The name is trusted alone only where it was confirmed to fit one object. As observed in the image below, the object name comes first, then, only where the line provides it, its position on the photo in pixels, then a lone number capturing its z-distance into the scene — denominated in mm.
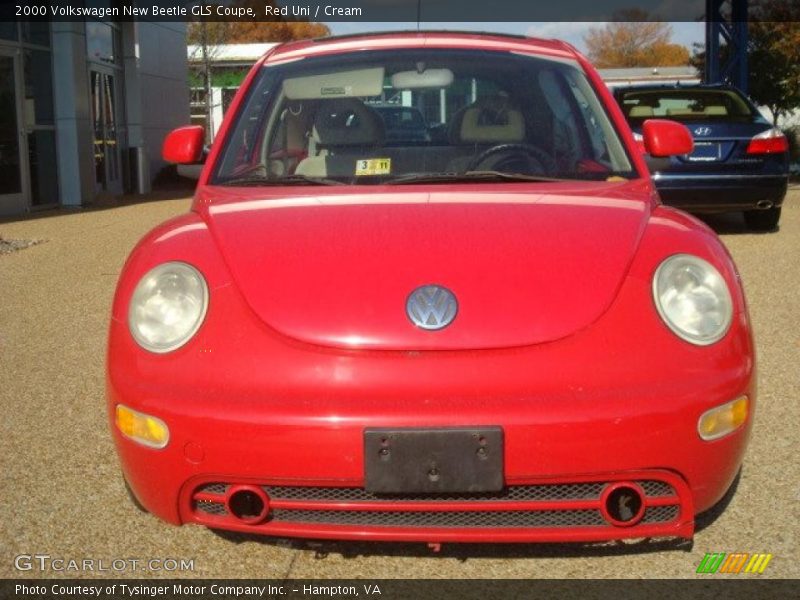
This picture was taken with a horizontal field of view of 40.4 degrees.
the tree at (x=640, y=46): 62344
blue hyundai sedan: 10227
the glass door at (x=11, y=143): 15664
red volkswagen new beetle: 2637
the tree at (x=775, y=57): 26547
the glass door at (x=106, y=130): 19766
